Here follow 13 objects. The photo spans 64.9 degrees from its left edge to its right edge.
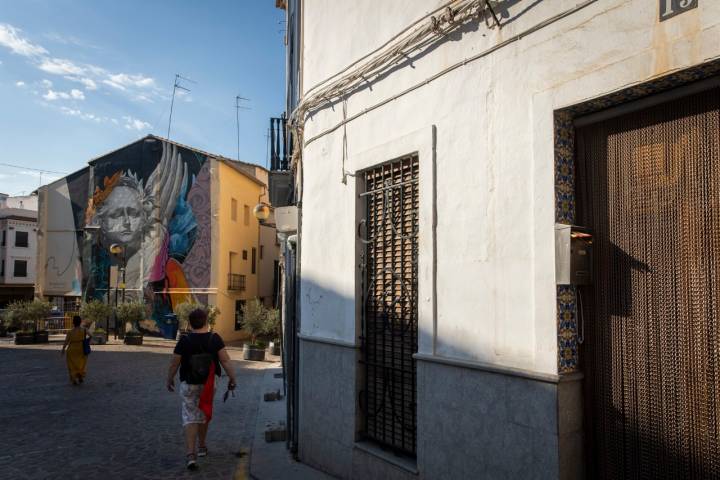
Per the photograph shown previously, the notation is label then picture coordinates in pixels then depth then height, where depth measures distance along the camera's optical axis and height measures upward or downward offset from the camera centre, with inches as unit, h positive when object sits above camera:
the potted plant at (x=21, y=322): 855.1 -71.4
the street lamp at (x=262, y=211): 430.3 +50.3
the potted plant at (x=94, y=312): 876.6 -55.5
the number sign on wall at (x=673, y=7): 116.6 +57.2
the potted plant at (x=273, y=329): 711.7 -64.9
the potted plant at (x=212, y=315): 892.2 -60.4
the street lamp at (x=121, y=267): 922.7 +17.1
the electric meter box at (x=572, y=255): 138.3 +6.1
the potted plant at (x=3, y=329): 1003.9 -95.8
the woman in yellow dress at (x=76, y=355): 466.3 -64.7
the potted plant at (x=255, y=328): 693.3 -64.7
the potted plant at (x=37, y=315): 865.0 -60.0
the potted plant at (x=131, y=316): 867.4 -62.1
